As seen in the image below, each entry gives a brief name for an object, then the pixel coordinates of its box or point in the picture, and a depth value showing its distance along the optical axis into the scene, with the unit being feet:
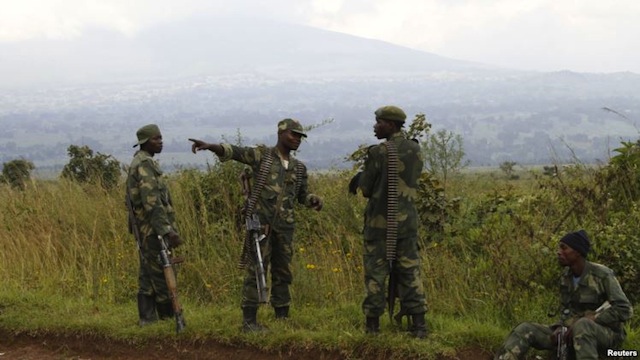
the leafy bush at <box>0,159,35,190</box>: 49.03
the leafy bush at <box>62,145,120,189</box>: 42.70
